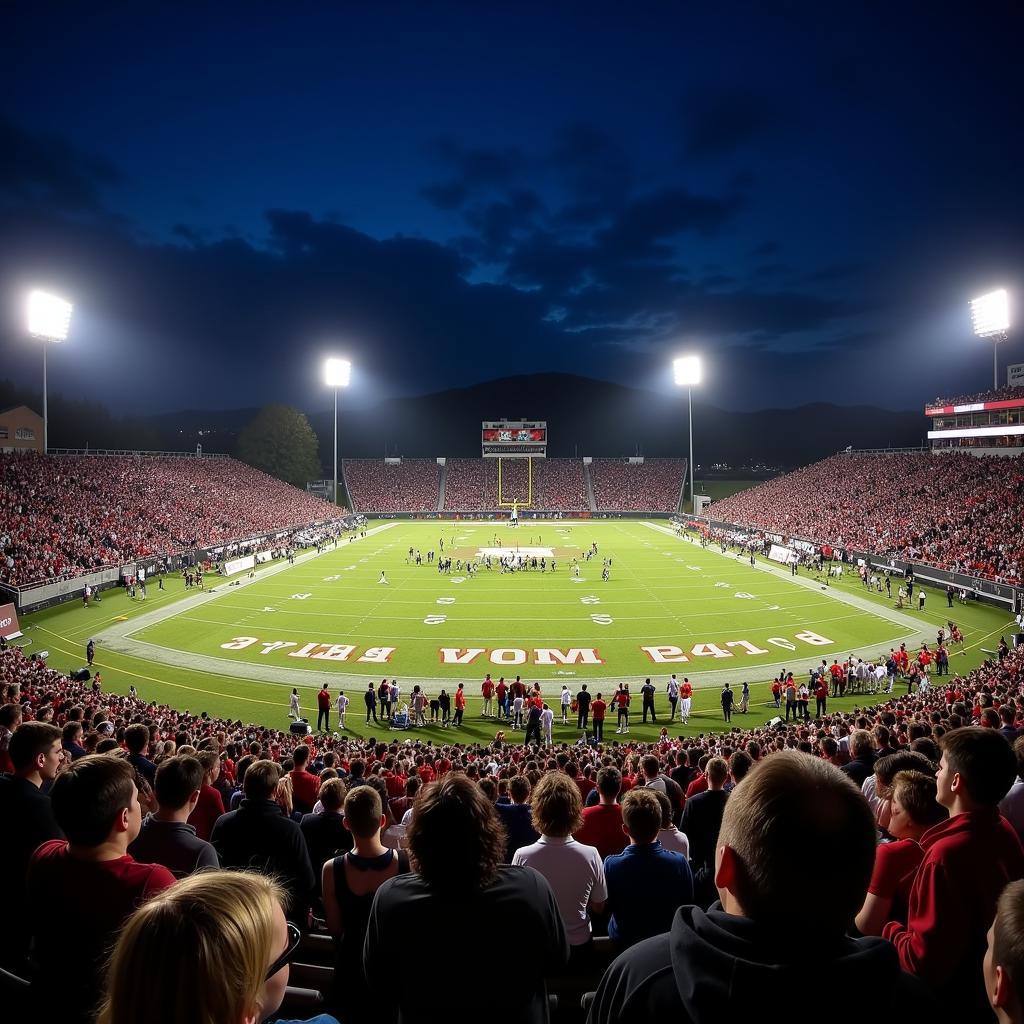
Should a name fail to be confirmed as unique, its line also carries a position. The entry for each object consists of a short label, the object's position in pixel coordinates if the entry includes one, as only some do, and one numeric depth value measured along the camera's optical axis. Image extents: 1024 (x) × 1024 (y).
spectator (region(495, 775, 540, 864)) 6.72
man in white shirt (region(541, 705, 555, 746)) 18.39
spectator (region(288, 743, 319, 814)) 8.71
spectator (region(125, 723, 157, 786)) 9.40
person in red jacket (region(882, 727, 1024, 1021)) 3.15
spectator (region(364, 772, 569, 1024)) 2.66
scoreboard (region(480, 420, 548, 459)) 107.44
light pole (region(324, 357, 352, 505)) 86.09
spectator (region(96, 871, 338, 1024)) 1.52
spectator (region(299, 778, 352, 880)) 5.89
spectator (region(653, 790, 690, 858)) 5.82
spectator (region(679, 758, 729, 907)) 6.25
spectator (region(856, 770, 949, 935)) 3.82
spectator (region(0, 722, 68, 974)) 3.90
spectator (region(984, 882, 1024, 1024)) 2.01
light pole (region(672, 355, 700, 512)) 84.38
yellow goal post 103.00
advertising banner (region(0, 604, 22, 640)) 26.17
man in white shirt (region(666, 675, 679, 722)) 20.36
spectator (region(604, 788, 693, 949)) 4.40
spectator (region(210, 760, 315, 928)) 4.89
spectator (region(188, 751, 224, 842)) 6.98
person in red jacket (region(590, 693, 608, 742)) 18.39
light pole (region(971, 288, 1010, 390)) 60.97
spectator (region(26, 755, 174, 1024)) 2.85
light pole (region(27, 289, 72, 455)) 50.62
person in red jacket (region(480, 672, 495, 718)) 20.64
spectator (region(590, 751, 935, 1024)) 1.63
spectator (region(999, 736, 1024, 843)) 5.35
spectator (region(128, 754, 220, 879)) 4.34
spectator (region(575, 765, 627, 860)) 6.38
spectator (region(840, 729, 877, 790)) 8.38
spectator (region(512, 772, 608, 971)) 4.50
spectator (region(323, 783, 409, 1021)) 3.96
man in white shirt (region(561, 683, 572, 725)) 19.83
